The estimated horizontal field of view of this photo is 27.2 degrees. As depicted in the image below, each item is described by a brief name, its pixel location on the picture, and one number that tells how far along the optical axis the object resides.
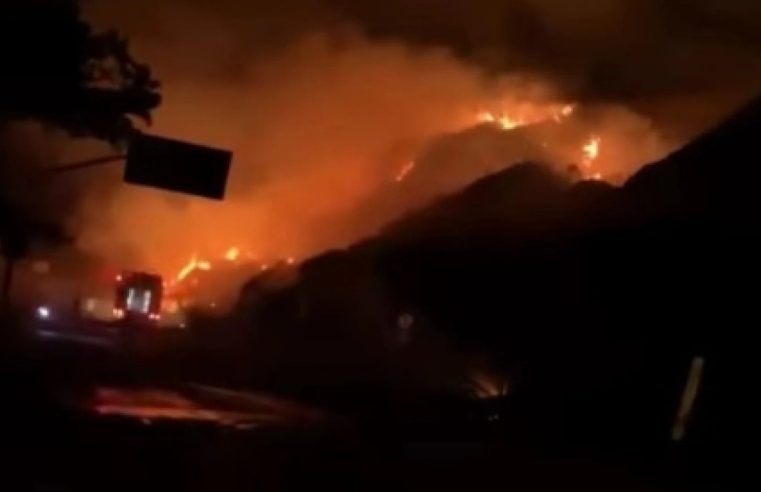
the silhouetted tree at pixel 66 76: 22.41
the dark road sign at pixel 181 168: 38.16
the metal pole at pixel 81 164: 31.29
